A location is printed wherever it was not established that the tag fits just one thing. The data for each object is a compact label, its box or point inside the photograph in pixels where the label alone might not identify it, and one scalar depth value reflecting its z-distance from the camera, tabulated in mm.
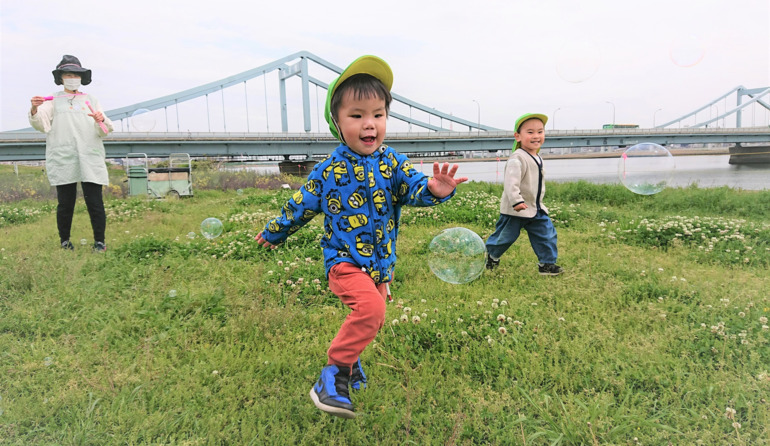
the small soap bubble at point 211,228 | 6047
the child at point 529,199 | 5164
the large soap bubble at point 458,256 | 3824
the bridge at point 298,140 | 32812
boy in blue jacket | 2518
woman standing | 5922
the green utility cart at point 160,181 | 13266
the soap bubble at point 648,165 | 6484
